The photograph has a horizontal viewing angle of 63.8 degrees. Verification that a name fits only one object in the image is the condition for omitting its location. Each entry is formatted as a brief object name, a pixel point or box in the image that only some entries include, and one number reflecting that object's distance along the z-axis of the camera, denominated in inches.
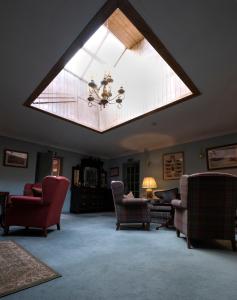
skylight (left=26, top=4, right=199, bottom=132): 150.9
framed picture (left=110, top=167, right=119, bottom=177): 327.6
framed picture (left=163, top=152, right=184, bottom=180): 241.9
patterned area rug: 56.1
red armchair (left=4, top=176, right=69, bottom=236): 122.0
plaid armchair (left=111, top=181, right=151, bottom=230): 147.7
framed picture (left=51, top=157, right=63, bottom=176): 281.3
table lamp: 246.8
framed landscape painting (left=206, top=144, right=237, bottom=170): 199.5
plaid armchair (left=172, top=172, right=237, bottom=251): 98.1
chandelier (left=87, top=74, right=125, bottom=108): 134.3
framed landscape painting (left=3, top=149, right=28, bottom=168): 230.4
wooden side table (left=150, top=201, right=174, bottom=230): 162.2
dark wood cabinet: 278.3
